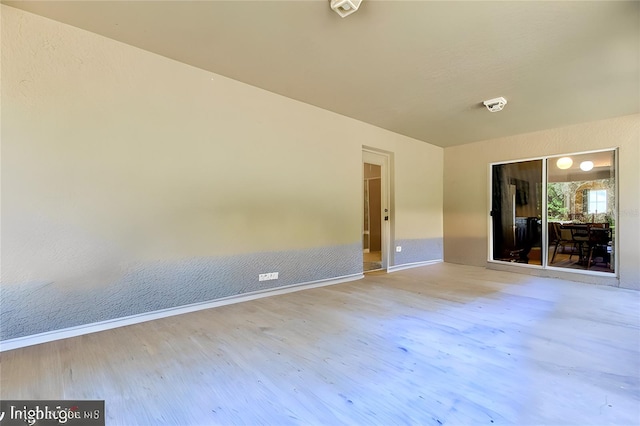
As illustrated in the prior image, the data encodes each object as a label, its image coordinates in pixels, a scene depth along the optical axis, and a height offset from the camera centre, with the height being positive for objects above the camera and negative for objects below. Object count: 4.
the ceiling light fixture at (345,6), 2.04 +1.48
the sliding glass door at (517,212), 5.08 -0.07
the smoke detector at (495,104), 3.70 +1.39
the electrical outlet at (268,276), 3.54 -0.82
